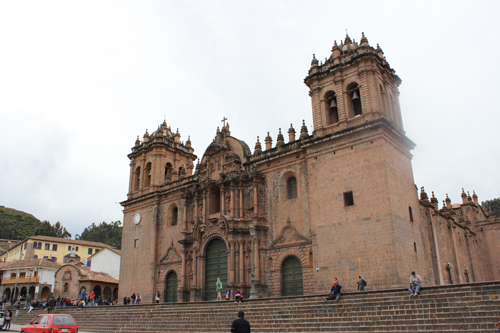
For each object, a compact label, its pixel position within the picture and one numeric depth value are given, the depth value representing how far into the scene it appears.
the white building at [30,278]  45.28
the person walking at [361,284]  17.58
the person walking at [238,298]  18.20
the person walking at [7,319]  21.62
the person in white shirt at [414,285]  13.60
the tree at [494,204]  65.19
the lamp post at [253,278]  18.42
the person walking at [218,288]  22.24
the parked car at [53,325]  13.98
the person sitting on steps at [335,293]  15.14
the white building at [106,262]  50.16
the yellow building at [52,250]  55.22
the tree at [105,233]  81.23
